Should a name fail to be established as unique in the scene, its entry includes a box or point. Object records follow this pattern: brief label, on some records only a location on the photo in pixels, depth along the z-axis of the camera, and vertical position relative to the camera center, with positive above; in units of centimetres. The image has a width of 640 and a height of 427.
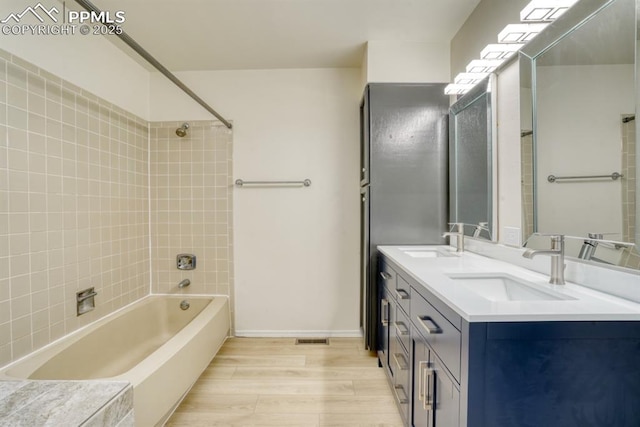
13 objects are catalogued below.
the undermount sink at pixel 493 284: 120 -32
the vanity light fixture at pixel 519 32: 124 +83
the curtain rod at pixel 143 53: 100 +75
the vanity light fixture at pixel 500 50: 138 +83
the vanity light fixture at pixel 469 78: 167 +83
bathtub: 132 -84
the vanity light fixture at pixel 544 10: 110 +82
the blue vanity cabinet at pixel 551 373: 78 -46
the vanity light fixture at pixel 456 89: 181 +81
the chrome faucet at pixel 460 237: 185 -17
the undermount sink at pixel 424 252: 190 -27
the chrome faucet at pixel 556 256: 107 -17
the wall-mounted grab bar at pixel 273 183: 244 +26
